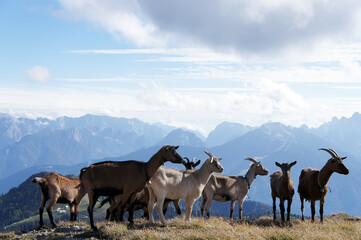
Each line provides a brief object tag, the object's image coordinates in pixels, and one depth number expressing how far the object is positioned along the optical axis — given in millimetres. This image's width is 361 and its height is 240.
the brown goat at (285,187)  19250
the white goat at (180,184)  16203
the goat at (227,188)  23156
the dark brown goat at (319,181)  18734
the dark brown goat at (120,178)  15656
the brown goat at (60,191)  20062
